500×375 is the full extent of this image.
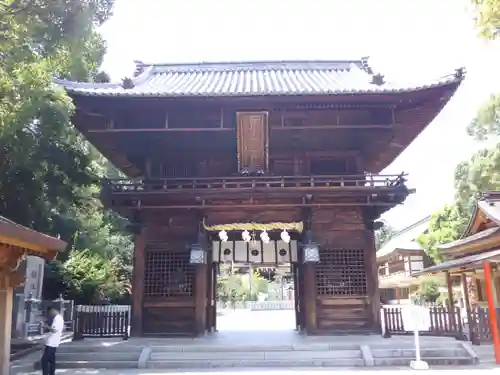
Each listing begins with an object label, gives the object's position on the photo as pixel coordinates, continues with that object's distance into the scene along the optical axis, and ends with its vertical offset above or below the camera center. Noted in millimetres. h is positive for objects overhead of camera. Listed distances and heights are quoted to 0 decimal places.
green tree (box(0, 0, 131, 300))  8016 +4140
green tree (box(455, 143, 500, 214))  21828 +5663
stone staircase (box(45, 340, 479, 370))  9680 -1488
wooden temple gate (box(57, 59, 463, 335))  11492 +2856
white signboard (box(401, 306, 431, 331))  9367 -621
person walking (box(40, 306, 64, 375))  8219 -972
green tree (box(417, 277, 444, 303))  28434 -264
